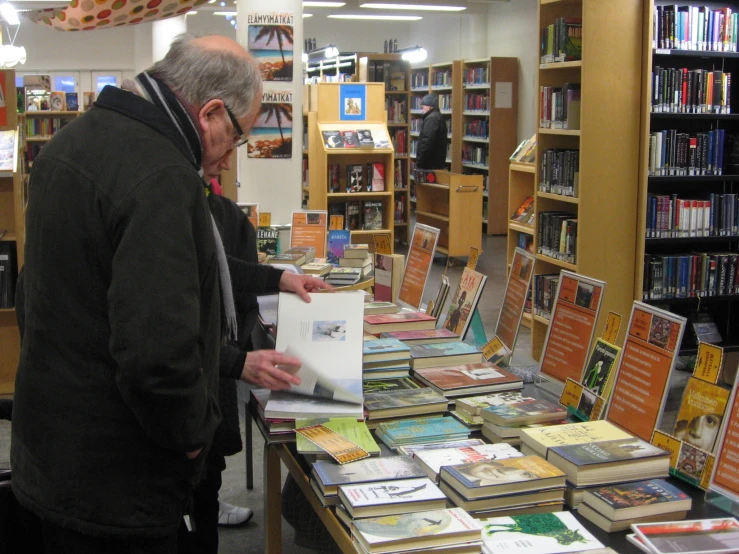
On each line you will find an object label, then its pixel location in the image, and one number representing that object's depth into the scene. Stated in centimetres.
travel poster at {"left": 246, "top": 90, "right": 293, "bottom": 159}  579
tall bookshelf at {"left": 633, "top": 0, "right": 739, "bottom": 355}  486
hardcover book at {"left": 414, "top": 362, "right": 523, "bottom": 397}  227
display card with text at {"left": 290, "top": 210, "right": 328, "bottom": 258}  468
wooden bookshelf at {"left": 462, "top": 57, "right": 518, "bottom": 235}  1175
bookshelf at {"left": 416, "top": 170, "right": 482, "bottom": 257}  951
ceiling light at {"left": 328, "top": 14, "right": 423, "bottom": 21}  1419
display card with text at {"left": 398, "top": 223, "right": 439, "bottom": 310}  335
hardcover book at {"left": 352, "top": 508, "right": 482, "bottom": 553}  143
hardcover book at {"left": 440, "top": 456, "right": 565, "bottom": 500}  161
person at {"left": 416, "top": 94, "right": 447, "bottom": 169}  1059
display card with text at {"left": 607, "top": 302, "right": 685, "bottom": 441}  190
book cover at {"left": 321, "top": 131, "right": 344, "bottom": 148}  738
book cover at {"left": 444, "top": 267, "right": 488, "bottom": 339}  288
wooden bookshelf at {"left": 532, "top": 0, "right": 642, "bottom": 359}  465
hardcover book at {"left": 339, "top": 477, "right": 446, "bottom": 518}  156
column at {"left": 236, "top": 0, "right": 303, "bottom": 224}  568
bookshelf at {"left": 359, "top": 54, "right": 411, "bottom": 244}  1149
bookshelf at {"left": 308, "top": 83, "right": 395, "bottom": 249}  741
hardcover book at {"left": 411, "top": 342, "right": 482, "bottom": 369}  247
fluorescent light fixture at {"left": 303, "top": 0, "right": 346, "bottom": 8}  1118
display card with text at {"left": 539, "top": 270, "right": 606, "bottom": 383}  229
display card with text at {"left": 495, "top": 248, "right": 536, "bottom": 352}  274
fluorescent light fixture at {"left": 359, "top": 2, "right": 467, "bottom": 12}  1119
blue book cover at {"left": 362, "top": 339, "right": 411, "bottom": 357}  242
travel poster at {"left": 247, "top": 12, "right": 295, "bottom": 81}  568
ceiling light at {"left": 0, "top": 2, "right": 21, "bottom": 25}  904
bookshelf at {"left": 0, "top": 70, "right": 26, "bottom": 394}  476
